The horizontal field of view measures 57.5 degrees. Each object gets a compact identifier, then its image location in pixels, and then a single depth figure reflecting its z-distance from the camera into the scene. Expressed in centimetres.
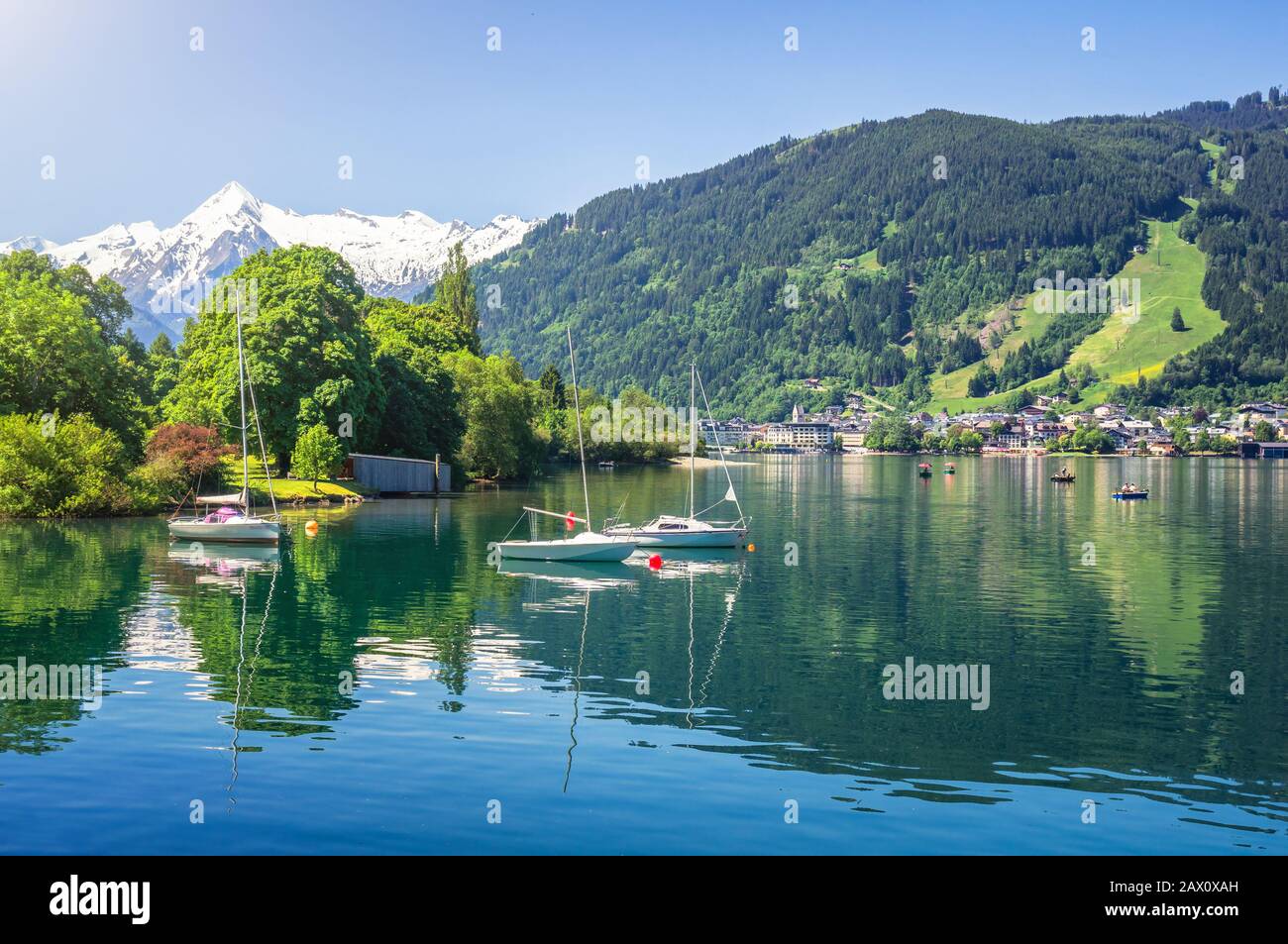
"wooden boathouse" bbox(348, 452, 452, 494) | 11338
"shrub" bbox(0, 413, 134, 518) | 8125
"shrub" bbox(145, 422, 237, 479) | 9362
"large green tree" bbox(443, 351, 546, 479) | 13725
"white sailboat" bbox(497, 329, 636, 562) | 6475
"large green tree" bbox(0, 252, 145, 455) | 8806
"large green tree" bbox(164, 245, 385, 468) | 10450
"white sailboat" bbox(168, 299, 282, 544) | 7012
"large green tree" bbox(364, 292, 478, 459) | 12394
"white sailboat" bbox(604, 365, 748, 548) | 7244
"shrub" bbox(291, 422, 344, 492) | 10275
